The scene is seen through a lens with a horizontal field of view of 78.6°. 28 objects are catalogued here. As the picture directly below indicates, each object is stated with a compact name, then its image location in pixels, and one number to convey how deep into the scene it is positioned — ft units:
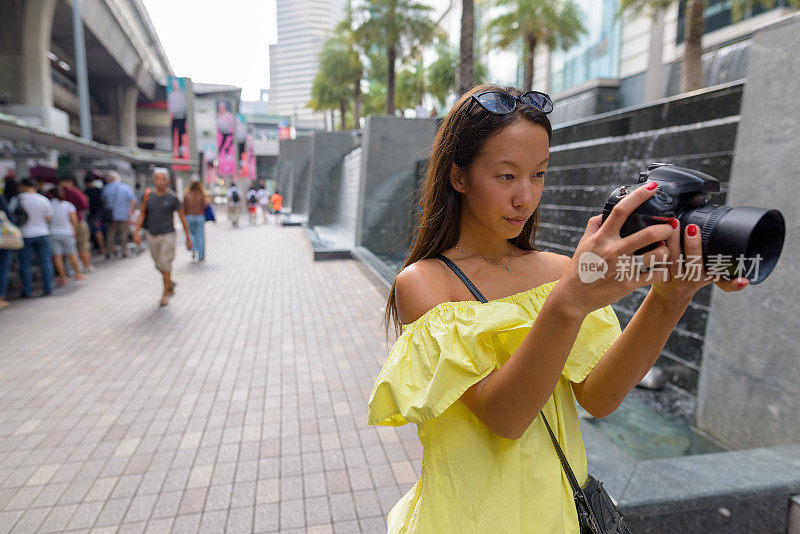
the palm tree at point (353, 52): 81.20
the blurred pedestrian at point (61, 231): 27.43
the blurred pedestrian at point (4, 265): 22.94
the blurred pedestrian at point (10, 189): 28.63
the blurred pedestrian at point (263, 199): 85.46
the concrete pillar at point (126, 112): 107.24
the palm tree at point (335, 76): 109.09
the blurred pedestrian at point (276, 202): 81.41
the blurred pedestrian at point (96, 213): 38.55
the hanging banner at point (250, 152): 107.84
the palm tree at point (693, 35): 43.76
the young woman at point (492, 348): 3.15
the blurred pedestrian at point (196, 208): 34.83
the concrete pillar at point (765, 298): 9.93
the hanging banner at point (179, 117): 65.05
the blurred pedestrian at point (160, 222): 23.12
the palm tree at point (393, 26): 74.33
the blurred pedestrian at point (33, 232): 24.86
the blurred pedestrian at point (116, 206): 37.58
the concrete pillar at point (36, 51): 54.19
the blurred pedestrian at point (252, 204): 82.31
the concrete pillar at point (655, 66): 78.84
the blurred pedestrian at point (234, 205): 66.37
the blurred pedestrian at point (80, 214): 32.08
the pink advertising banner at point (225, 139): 79.36
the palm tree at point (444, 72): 108.47
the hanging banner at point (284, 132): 151.72
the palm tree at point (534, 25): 78.48
